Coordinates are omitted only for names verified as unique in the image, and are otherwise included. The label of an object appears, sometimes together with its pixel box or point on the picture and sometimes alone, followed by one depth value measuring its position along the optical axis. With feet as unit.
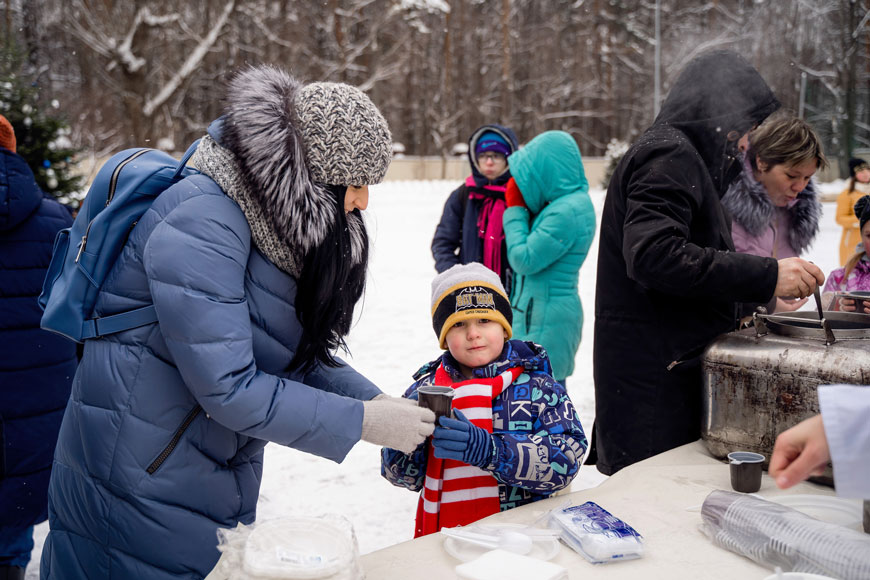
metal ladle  5.90
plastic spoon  4.64
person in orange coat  20.67
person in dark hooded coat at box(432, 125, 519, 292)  14.30
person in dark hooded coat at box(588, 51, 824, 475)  6.75
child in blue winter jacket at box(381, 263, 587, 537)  6.06
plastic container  3.60
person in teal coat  13.12
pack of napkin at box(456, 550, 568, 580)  4.17
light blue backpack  5.45
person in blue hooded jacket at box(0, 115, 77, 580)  9.87
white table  4.51
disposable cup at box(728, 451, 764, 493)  5.63
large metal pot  5.77
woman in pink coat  8.68
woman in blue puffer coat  4.94
